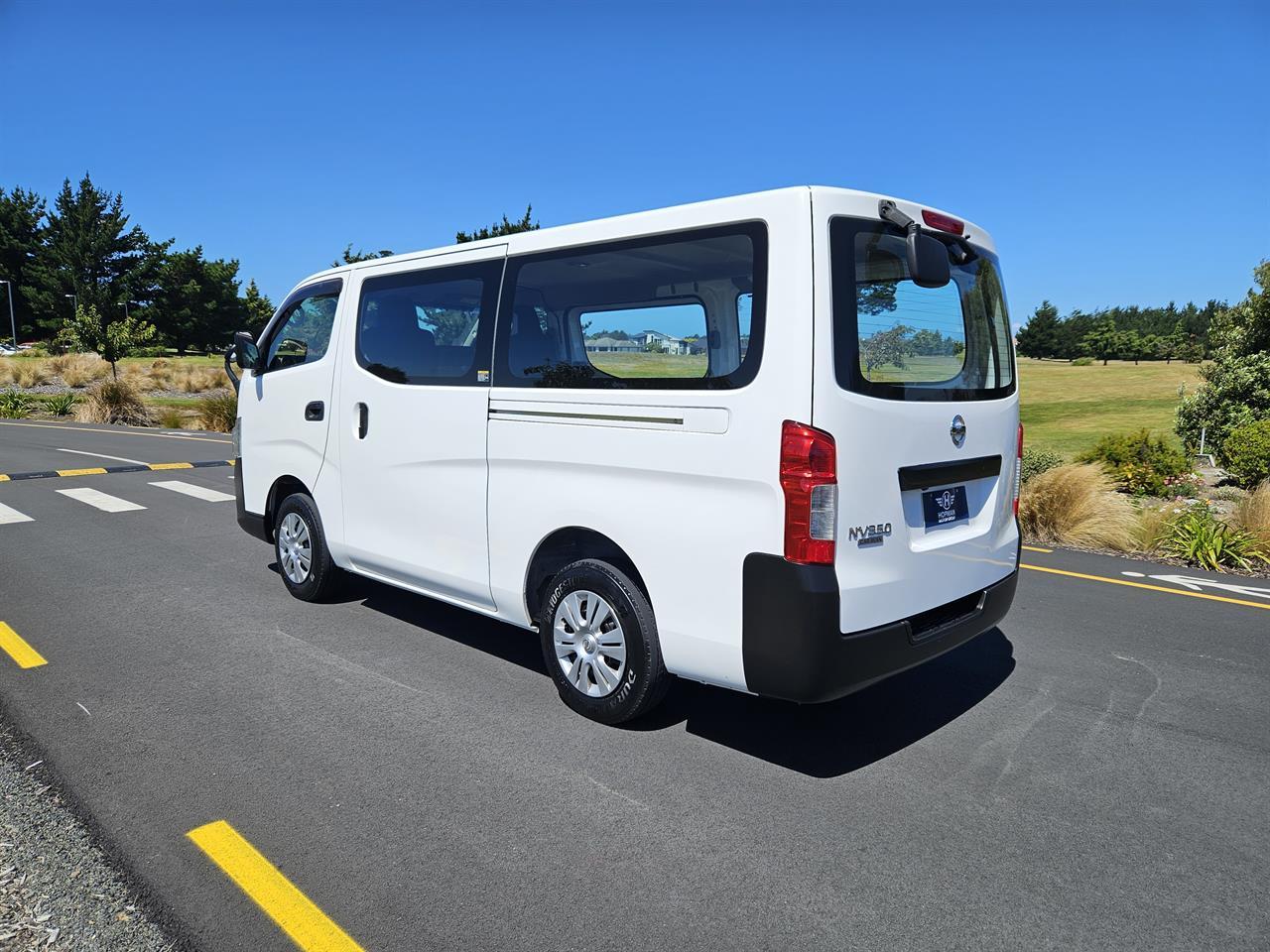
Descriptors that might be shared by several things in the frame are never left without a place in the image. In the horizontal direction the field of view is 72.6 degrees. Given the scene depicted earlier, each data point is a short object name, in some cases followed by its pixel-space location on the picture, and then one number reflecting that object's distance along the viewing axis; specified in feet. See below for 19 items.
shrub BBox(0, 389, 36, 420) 77.15
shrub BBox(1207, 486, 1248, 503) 41.46
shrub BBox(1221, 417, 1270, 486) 42.96
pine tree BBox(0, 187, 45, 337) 223.51
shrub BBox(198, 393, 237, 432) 65.31
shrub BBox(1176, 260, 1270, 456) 56.13
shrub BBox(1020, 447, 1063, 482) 44.76
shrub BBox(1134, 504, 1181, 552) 26.99
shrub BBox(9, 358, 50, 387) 105.31
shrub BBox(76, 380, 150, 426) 71.41
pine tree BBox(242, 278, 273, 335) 257.85
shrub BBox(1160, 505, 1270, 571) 24.97
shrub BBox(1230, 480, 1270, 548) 25.94
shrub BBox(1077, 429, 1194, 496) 44.88
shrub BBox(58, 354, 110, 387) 107.04
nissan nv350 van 10.50
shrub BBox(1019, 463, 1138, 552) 27.76
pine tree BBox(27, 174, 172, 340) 211.61
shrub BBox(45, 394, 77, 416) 77.87
